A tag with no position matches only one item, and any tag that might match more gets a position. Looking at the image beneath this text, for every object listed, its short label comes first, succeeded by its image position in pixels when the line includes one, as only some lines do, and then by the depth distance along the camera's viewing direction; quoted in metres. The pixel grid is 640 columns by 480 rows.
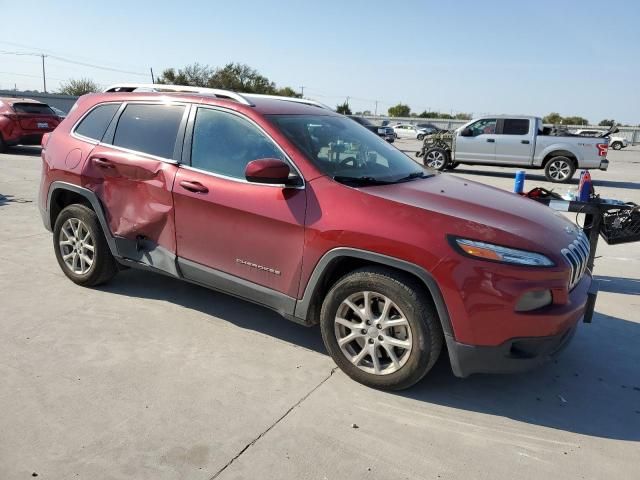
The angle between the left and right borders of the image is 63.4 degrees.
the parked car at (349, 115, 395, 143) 31.54
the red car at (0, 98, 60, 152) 14.70
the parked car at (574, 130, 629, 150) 39.32
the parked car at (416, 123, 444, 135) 47.62
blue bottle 5.98
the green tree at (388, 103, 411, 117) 95.94
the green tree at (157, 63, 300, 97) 55.50
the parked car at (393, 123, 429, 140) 45.66
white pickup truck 14.69
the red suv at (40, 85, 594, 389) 2.89
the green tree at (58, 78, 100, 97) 59.32
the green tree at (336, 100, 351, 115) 58.41
